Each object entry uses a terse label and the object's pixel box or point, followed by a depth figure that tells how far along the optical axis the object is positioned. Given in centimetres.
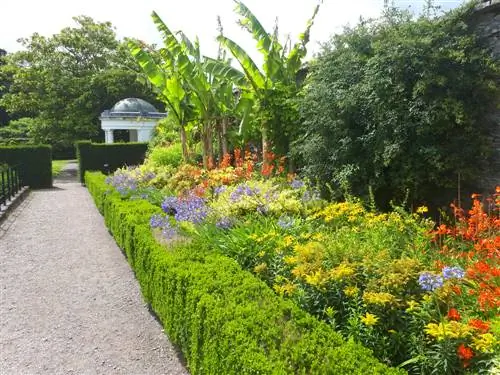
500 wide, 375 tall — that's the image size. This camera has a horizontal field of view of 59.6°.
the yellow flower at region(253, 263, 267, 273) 386
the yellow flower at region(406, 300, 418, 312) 264
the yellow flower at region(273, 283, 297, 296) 324
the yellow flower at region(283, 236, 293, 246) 400
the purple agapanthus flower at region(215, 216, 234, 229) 547
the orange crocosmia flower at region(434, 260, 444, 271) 326
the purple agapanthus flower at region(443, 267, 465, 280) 261
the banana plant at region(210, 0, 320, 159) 973
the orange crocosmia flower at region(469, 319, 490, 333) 233
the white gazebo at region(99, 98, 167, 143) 2712
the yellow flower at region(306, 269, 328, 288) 305
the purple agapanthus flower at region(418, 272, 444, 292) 261
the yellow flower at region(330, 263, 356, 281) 303
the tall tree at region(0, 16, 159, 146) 2805
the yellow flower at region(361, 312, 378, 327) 255
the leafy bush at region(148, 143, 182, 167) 1471
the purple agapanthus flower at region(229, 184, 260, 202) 644
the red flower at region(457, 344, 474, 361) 223
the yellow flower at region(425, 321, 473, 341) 231
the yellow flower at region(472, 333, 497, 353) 222
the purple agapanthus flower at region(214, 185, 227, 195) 763
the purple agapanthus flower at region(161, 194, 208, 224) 592
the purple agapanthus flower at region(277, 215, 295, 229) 503
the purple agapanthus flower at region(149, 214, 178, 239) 511
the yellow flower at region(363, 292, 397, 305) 272
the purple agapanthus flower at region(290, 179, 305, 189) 762
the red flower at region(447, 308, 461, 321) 251
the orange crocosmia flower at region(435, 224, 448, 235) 407
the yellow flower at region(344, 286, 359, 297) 291
